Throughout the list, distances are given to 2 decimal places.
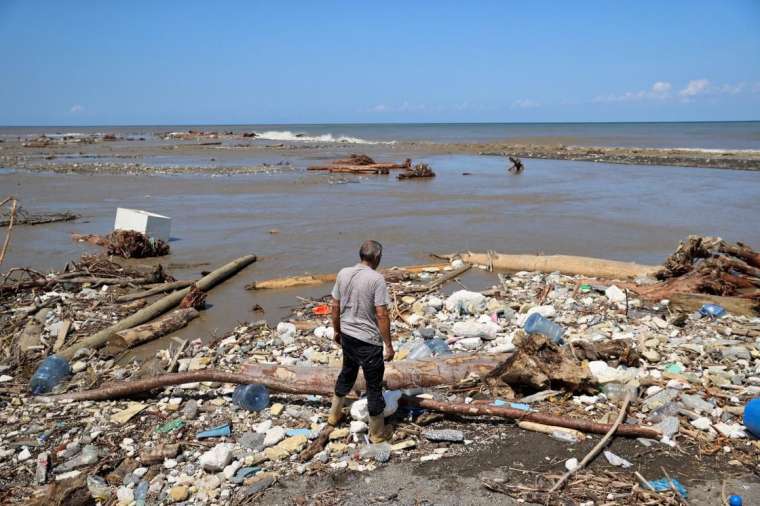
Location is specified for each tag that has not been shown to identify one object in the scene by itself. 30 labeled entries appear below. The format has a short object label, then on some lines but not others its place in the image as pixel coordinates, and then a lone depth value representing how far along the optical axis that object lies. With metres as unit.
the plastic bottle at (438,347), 5.77
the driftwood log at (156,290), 7.96
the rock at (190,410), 4.69
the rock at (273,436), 4.30
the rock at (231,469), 3.91
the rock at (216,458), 3.97
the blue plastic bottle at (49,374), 5.29
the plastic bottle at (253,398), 4.80
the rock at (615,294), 7.53
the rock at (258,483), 3.72
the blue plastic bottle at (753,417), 4.09
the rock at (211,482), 3.79
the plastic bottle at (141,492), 3.68
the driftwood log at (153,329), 6.47
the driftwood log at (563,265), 8.78
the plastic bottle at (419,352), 5.69
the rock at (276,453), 4.12
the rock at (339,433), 4.36
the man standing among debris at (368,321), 4.12
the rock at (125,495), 3.69
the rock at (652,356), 5.46
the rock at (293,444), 4.21
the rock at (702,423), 4.29
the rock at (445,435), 4.28
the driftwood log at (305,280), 8.77
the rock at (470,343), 6.09
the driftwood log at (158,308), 6.24
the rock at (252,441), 4.26
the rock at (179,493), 3.69
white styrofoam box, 10.64
